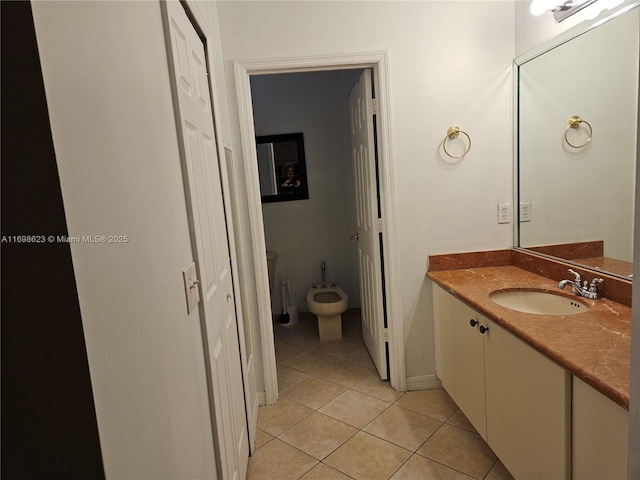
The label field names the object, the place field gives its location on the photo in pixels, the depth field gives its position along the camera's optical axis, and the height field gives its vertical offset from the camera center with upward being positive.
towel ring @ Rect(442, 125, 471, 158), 2.31 +0.33
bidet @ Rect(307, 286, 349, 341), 3.35 -0.97
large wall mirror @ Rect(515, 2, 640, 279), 1.58 +0.18
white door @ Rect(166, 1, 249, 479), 1.16 -0.11
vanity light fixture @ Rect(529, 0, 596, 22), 1.78 +0.85
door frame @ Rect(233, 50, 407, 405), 2.22 +0.07
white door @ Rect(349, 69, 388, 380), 2.45 -0.16
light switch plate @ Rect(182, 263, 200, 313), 1.05 -0.22
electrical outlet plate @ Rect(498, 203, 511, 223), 2.41 -0.17
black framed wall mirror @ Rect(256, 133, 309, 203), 3.85 +0.35
